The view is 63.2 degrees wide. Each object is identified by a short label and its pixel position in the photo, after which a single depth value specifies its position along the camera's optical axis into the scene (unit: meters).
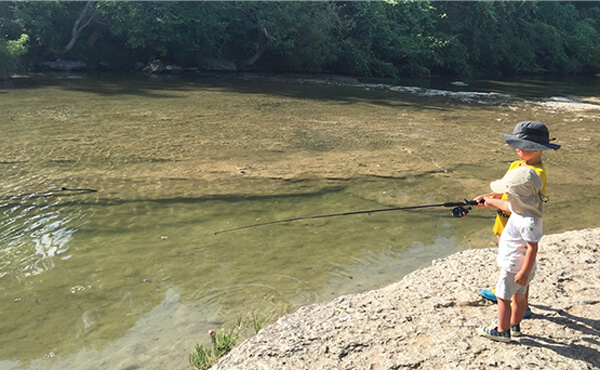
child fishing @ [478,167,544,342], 3.01
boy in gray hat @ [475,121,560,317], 3.11
